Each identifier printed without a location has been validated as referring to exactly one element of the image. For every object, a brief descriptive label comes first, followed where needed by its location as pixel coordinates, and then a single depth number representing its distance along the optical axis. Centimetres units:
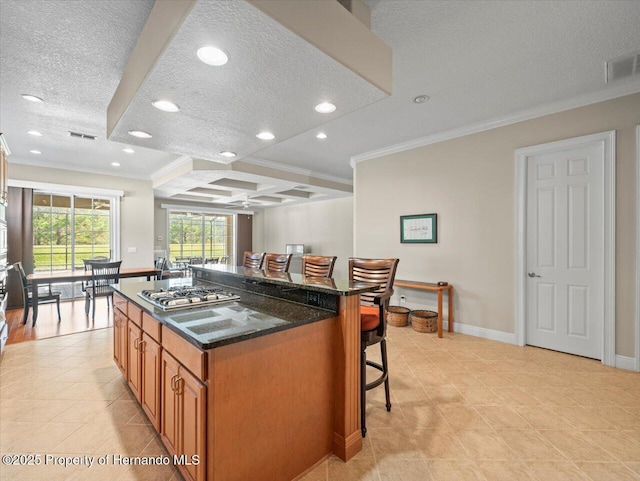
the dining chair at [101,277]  452
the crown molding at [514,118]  285
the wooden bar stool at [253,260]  371
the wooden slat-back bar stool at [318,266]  294
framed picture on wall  418
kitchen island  128
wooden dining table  420
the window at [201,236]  939
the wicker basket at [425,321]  392
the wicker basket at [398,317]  425
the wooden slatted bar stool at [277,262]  338
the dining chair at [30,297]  428
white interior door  305
